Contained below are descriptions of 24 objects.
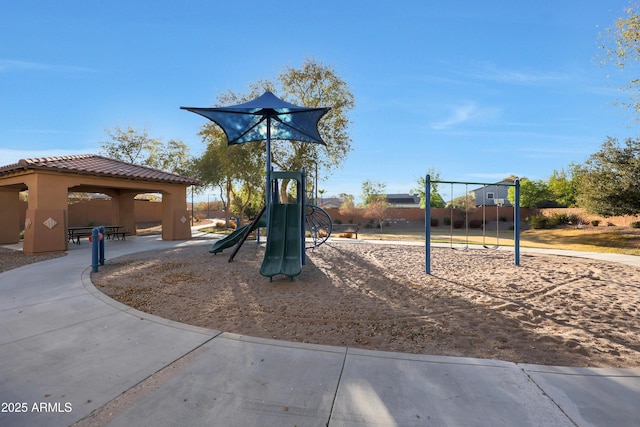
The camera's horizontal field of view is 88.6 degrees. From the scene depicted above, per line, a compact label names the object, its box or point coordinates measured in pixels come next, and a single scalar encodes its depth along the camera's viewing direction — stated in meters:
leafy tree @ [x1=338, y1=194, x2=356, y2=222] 38.47
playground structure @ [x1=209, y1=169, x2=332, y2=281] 7.53
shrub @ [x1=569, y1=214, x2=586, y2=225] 29.36
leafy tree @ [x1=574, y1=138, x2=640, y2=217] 17.92
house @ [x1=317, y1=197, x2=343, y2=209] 88.44
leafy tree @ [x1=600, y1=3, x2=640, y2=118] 12.38
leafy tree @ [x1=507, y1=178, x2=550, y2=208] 46.03
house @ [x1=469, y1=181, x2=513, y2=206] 50.84
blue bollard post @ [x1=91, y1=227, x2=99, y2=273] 8.22
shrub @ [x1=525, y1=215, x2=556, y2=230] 30.75
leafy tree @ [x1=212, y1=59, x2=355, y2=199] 24.03
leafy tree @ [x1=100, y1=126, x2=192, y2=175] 30.84
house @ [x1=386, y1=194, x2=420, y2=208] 72.26
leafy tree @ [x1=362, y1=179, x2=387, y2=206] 45.00
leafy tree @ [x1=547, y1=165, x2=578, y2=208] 41.59
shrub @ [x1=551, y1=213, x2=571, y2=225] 30.78
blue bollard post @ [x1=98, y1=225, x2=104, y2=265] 9.05
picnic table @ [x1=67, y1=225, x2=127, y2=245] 15.89
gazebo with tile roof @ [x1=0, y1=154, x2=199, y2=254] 12.36
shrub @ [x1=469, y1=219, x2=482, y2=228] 36.88
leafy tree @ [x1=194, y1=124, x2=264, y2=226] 24.61
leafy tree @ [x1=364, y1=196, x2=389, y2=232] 33.41
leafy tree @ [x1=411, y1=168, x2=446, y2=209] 48.38
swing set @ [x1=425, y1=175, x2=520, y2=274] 8.57
